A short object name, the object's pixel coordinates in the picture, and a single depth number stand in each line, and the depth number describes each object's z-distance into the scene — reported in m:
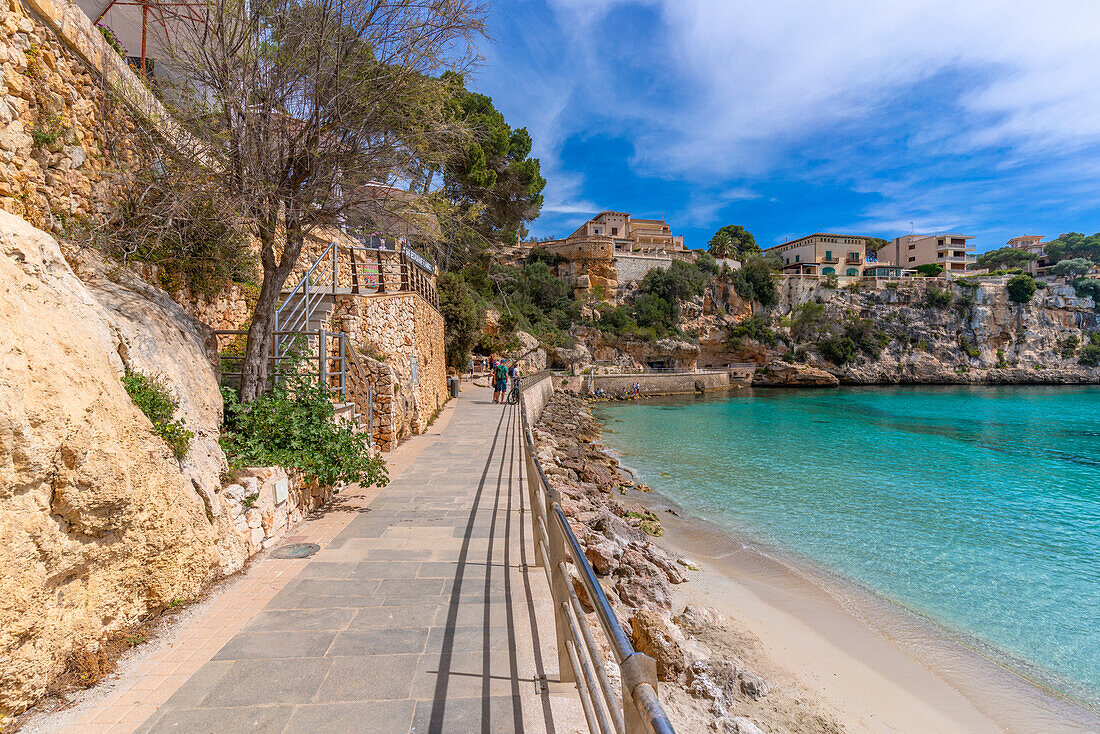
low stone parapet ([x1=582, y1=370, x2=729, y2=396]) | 44.28
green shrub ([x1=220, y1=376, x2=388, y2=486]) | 5.66
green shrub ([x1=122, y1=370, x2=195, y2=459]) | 4.20
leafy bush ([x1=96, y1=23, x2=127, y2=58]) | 6.68
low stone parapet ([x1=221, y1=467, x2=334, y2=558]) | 4.93
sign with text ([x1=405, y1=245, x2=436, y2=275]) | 19.66
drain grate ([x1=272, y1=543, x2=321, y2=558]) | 5.32
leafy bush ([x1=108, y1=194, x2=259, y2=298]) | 5.81
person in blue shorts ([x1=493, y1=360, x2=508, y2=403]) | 20.58
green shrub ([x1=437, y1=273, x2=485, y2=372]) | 24.97
